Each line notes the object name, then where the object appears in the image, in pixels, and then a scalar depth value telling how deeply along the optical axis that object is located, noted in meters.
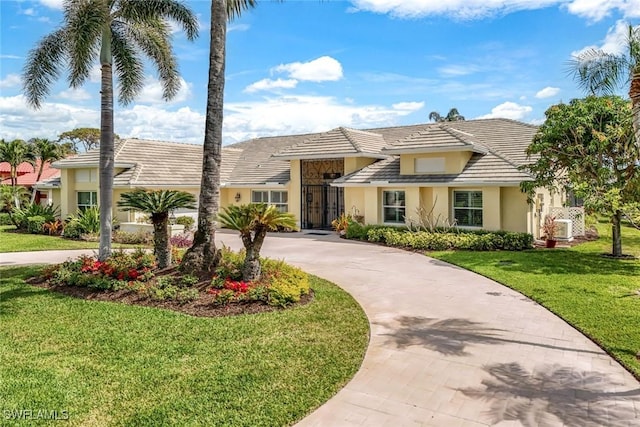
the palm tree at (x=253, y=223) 10.65
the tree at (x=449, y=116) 58.09
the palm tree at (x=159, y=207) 11.91
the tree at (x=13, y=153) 40.53
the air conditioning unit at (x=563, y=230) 21.20
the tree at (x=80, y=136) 72.06
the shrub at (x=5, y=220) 31.58
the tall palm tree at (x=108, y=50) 13.33
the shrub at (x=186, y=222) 25.11
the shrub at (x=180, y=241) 20.11
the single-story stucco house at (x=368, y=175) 20.52
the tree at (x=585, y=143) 14.95
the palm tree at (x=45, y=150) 43.78
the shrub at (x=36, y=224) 25.62
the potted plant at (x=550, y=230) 19.16
